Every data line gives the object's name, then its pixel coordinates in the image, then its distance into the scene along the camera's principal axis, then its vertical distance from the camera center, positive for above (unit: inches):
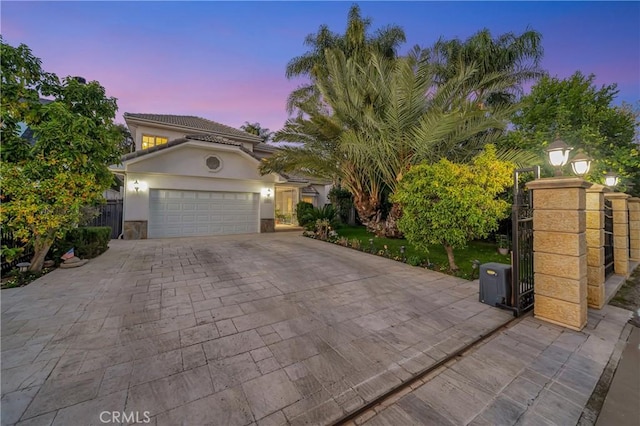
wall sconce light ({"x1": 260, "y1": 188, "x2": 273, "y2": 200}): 535.2 +50.2
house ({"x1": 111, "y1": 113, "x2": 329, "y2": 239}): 421.7 +57.9
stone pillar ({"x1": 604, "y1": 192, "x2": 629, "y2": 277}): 244.5 -13.9
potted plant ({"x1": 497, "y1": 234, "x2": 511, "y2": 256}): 334.7 -36.3
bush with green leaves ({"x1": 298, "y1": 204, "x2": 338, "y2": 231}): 487.1 +0.5
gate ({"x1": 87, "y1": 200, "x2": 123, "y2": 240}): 434.0 -5.9
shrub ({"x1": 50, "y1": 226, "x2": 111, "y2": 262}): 255.7 -32.7
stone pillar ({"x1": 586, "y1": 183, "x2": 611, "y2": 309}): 168.2 -18.4
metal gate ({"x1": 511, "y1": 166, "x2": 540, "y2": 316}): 154.8 -21.3
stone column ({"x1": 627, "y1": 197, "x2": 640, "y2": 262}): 297.0 -10.7
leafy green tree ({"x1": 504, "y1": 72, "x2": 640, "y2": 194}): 338.3 +158.3
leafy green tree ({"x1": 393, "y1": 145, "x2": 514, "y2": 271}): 223.8 +16.9
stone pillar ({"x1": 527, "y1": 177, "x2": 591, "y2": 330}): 138.5 -18.3
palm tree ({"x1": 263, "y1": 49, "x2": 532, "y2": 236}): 295.0 +124.3
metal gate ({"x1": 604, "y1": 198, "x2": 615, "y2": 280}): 231.9 -19.9
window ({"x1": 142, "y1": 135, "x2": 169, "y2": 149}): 576.1 +177.0
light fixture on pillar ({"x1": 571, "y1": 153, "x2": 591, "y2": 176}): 169.9 +39.4
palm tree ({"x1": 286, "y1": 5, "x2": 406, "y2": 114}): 508.1 +372.7
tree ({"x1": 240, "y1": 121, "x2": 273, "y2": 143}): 1130.0 +402.5
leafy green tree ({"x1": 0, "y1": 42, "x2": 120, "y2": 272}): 202.1 +52.1
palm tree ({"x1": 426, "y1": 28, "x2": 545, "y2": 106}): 423.8 +290.1
